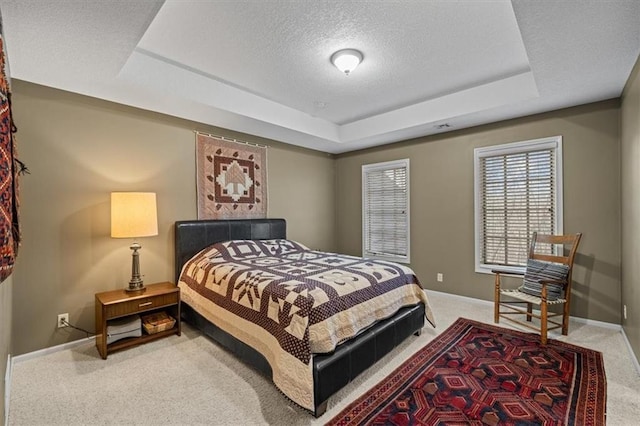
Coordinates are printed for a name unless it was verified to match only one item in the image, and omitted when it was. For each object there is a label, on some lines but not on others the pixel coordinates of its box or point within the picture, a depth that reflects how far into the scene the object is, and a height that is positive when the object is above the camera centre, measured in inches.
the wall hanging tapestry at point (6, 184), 37.0 +4.0
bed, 74.9 -31.9
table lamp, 108.5 -1.8
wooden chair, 113.8 -28.4
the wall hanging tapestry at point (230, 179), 151.0 +18.5
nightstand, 101.8 -34.3
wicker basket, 114.3 -42.9
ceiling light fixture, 103.8 +54.3
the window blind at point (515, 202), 139.4 +4.9
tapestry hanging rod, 150.2 +40.1
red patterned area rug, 72.9 -49.6
